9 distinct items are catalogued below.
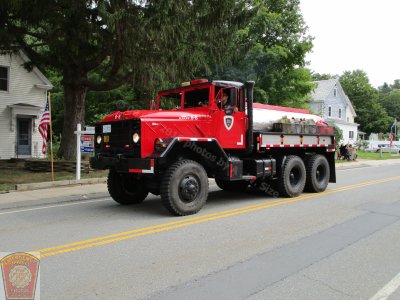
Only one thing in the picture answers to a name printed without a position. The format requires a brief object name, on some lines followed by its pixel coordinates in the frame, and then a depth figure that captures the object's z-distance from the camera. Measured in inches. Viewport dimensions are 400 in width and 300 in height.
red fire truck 315.6
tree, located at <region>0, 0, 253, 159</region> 508.4
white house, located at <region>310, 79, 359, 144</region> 1999.3
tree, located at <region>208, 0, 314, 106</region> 1055.0
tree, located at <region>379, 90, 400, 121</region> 3595.0
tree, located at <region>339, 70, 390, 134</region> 2723.9
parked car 2027.6
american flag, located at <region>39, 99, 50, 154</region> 553.9
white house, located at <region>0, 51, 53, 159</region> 854.1
